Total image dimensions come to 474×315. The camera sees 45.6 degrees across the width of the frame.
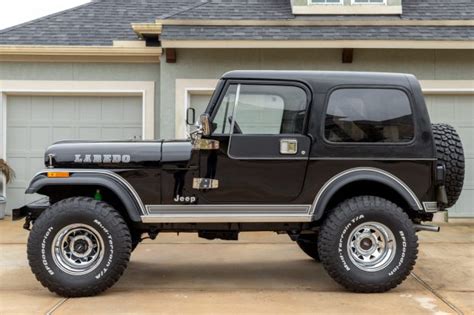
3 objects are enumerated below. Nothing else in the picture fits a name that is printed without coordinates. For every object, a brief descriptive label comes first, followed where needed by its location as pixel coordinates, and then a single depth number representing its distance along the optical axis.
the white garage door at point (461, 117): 10.62
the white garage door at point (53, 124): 11.08
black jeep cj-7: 5.78
